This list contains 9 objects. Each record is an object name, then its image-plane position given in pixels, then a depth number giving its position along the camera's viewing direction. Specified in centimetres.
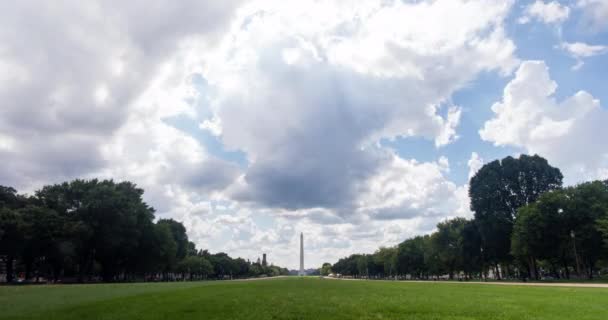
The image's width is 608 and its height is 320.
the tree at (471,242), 8681
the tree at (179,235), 12770
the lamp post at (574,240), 5966
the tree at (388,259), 16106
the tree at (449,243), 10419
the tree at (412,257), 14562
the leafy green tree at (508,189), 7744
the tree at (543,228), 6400
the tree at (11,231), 6531
